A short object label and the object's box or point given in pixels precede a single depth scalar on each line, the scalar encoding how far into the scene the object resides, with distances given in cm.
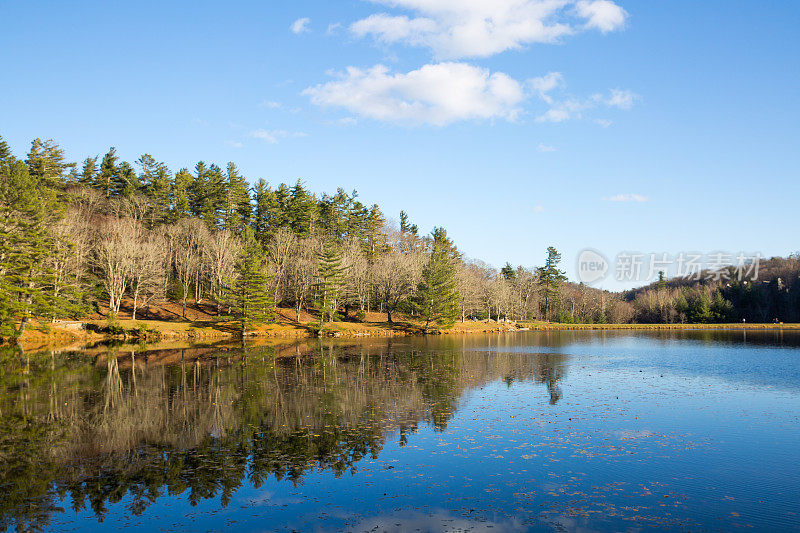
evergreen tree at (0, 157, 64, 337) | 3910
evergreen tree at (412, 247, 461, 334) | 6681
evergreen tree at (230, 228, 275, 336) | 5297
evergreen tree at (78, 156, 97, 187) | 7288
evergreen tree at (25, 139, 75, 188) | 6184
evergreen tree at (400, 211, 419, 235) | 11056
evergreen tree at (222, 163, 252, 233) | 7475
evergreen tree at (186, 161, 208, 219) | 7338
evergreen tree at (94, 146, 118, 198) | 7300
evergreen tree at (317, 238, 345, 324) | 5947
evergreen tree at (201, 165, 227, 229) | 7281
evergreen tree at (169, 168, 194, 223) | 7056
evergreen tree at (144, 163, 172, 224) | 6988
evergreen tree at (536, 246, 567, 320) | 10975
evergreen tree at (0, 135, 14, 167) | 5859
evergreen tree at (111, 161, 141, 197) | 7244
